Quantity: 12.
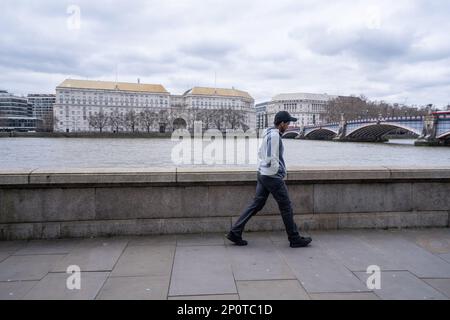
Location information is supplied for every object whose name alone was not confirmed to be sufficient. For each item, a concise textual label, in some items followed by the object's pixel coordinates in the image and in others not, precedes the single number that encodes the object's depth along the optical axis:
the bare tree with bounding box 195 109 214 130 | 112.88
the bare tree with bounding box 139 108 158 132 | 105.81
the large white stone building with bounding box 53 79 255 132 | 113.31
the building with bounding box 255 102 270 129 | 167.85
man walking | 4.00
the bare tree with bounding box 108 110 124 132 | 106.12
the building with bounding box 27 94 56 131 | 162.73
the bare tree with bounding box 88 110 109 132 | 105.00
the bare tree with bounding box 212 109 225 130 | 112.88
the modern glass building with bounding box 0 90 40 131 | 123.44
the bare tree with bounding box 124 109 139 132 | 105.62
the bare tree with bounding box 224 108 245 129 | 113.00
